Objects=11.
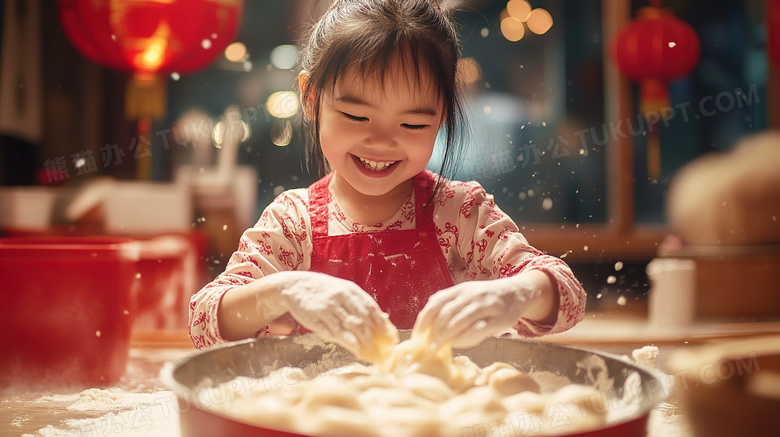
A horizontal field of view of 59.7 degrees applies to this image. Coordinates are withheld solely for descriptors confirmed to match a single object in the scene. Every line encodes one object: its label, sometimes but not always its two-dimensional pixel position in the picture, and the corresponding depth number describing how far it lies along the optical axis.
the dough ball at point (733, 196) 3.16
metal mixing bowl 0.54
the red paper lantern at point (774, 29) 2.55
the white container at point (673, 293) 2.30
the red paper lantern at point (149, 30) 1.61
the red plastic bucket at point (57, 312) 1.20
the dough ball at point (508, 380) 0.73
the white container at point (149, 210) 2.95
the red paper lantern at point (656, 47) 2.60
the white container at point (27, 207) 2.79
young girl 0.75
